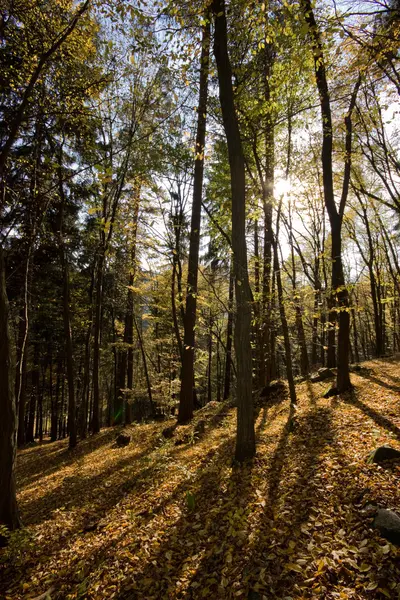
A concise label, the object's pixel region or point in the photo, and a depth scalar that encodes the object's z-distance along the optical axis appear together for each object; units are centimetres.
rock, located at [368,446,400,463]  402
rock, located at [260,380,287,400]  955
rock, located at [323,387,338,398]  779
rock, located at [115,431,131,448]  925
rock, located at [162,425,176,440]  849
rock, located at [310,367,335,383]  1031
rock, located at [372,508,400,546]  279
